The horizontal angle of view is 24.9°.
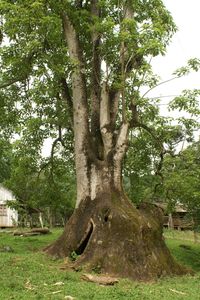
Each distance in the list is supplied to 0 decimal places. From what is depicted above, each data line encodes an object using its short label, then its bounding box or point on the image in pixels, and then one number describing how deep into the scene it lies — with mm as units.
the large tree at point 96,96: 11992
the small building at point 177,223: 37669
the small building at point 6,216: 35406
